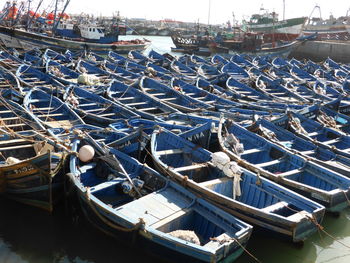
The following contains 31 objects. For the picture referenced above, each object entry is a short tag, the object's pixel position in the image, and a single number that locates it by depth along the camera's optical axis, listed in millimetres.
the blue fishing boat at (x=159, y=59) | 31886
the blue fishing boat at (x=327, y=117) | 16172
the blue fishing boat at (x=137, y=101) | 16514
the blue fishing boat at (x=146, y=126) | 13203
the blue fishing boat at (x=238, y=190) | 8578
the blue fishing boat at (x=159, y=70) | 26162
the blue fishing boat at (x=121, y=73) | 22922
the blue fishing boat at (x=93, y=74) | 20891
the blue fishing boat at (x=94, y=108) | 14969
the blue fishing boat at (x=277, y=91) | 21109
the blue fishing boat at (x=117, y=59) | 30391
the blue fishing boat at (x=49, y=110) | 14234
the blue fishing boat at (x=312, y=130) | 14070
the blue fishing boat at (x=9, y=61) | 23709
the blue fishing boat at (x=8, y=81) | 18019
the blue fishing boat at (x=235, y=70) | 27814
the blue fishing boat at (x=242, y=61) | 33281
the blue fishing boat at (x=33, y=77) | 20172
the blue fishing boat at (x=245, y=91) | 21058
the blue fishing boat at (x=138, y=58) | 31155
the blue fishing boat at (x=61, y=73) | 21203
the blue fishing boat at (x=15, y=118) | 12766
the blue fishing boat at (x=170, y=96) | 17531
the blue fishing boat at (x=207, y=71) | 27539
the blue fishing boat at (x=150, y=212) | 7809
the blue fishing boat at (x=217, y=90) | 20394
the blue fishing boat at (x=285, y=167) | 9914
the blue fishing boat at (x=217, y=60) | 33562
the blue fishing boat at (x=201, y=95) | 18156
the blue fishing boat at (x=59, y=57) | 28266
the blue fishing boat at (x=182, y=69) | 27536
